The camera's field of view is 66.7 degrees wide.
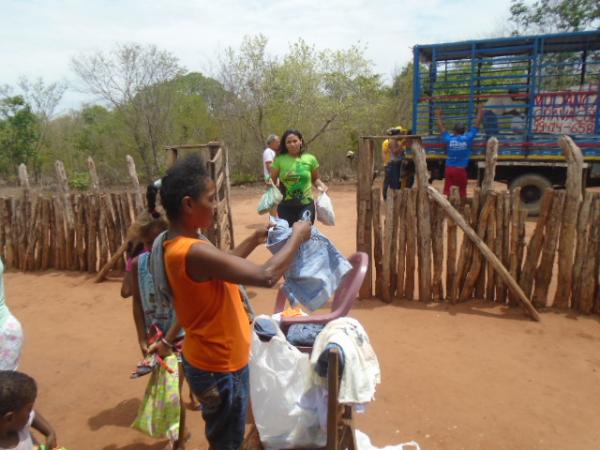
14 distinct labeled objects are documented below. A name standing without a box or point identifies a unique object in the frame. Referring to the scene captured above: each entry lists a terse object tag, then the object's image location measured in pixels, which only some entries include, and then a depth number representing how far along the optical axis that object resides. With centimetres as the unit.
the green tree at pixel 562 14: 1470
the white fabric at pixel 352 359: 180
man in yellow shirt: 863
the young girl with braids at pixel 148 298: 245
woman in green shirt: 465
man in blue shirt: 703
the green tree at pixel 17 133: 1588
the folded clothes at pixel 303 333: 225
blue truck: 790
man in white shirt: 698
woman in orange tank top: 155
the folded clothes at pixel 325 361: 181
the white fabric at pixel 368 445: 259
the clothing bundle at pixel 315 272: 230
